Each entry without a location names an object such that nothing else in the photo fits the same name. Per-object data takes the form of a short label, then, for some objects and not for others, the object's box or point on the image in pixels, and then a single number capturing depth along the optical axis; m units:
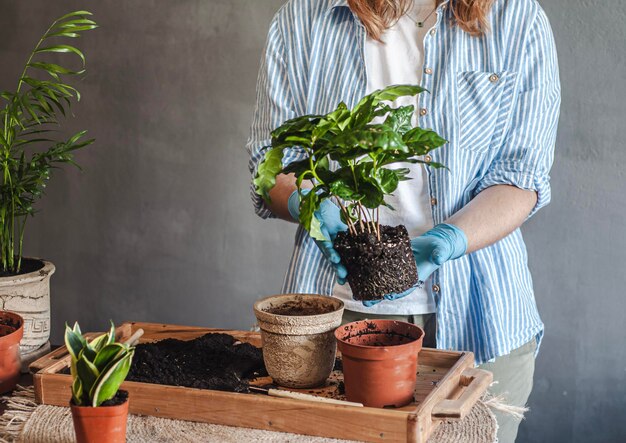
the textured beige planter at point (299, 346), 1.34
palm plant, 1.82
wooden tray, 1.18
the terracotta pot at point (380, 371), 1.25
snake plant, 1.08
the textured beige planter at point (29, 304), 1.66
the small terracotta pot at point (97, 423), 1.07
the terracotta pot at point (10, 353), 1.44
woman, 1.69
